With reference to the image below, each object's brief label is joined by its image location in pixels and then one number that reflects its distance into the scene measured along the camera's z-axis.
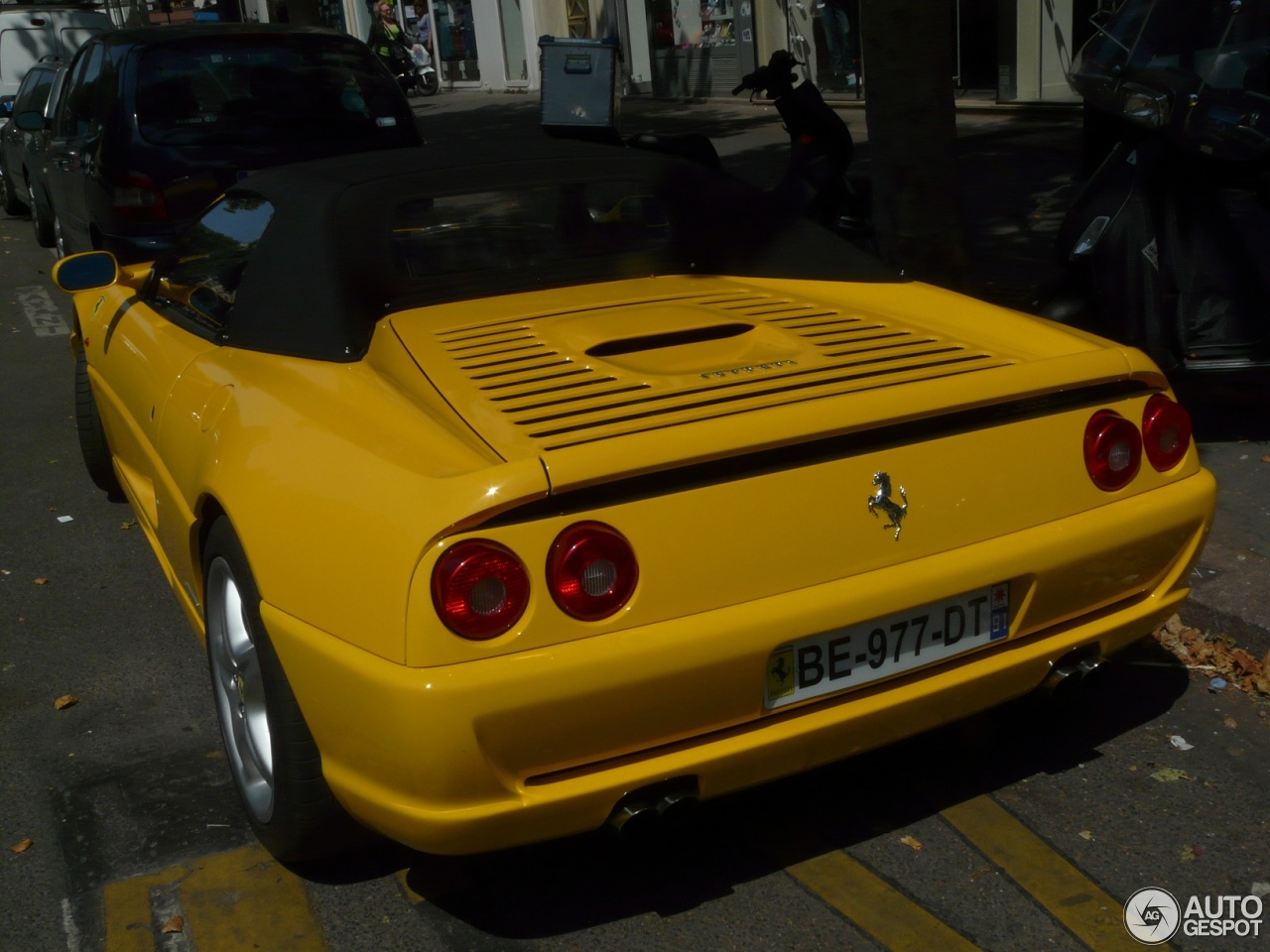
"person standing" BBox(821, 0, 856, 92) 18.83
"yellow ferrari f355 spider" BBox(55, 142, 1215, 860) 2.58
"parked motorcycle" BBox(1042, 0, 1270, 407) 5.41
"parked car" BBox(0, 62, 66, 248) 11.11
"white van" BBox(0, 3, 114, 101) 19.69
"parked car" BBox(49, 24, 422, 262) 8.25
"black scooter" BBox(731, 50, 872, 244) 8.77
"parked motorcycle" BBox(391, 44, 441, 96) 27.77
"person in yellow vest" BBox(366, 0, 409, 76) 26.85
